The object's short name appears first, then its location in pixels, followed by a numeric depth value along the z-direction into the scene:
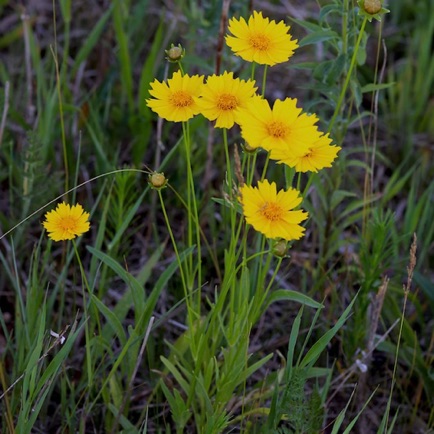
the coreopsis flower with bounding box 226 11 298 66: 1.16
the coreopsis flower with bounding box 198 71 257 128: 1.14
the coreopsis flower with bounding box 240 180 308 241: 1.10
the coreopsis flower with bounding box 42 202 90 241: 1.17
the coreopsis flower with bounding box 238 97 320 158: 1.11
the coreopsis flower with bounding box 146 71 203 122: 1.16
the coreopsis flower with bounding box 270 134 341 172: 1.12
